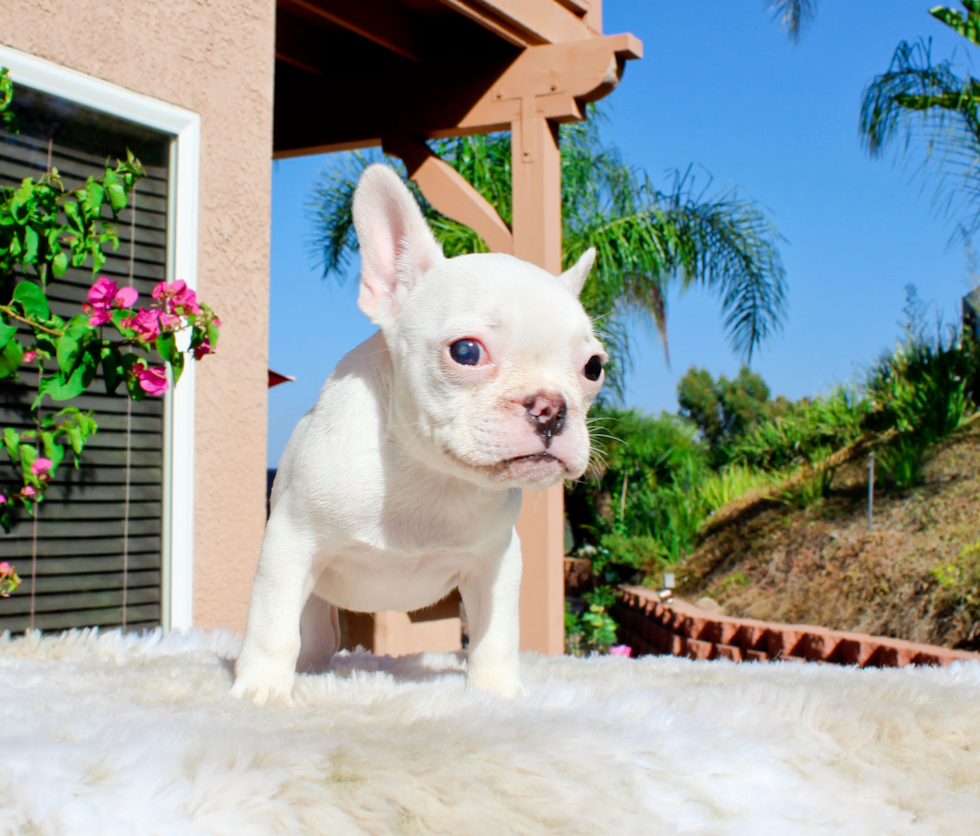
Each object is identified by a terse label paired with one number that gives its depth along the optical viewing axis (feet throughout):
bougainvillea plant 7.09
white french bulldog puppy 4.61
